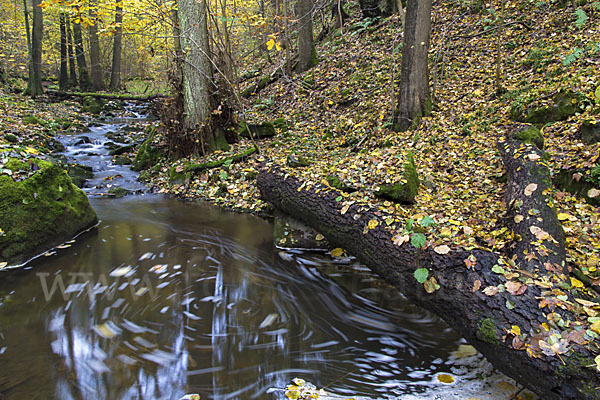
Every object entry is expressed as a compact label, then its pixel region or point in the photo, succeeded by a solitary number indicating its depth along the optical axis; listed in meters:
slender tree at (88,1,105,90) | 20.23
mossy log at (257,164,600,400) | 2.35
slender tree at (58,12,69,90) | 18.98
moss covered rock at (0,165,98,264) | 4.93
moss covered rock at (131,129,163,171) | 10.24
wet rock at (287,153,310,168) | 6.70
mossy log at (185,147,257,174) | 8.79
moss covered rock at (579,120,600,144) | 4.96
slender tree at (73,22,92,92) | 20.50
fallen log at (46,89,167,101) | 18.77
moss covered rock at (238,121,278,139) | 10.18
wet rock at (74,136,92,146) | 11.91
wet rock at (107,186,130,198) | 8.44
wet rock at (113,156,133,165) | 10.70
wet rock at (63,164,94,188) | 8.85
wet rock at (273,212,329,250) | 5.73
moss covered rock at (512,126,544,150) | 5.04
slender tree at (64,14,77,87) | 22.22
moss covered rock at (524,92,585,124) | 5.77
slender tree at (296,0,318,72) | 12.68
